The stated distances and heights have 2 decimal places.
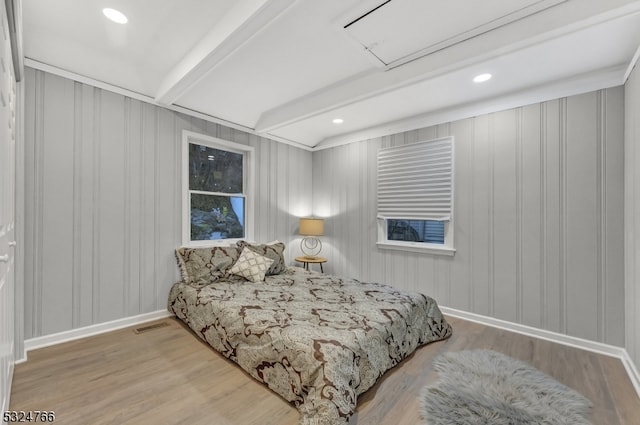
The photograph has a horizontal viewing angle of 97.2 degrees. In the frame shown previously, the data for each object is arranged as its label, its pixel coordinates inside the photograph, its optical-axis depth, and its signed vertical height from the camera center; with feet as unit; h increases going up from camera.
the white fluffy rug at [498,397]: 5.44 -3.92
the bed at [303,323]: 5.56 -2.77
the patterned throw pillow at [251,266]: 10.73 -2.03
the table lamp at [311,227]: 14.38 -0.69
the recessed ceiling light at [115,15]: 6.53 +4.68
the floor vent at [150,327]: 9.23 -3.85
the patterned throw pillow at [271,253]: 11.84 -1.70
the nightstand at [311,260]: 13.96 -2.31
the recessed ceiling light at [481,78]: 8.60 +4.23
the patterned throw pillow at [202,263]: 10.35 -1.89
